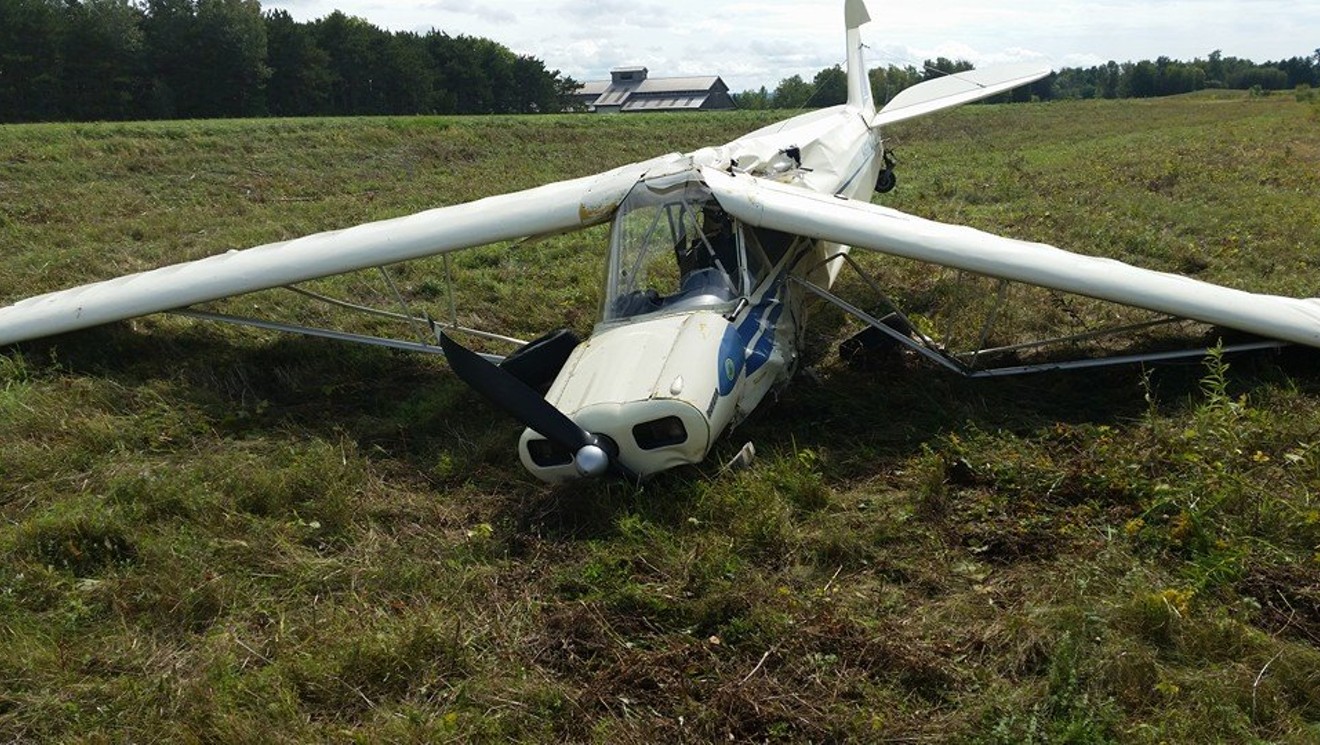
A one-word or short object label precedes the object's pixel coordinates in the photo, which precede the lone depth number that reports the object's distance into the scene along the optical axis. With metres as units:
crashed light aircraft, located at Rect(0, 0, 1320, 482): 5.41
